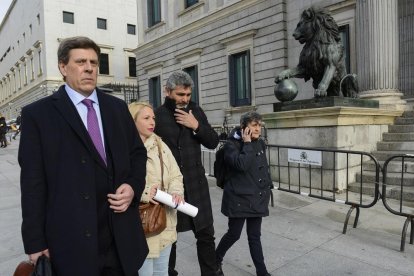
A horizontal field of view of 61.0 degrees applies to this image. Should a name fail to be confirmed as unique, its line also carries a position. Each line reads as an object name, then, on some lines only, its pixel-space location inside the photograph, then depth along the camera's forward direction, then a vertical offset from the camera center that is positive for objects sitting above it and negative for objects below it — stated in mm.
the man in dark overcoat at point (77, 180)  1859 -265
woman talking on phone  3359 -585
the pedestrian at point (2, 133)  18719 +3
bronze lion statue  7609 +1480
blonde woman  2527 -386
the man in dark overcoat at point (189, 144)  3092 -159
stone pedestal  7016 -236
